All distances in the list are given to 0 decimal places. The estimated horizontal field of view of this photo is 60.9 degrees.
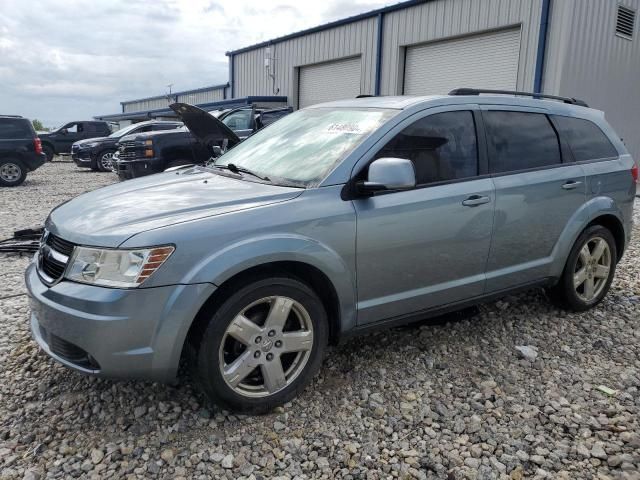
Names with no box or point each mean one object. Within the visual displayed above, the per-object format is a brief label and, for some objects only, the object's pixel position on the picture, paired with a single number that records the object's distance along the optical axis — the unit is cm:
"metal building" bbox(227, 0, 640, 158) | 1245
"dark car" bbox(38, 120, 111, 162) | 2167
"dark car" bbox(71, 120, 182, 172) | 1712
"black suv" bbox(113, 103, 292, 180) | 1045
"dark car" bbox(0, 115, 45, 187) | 1332
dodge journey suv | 253
